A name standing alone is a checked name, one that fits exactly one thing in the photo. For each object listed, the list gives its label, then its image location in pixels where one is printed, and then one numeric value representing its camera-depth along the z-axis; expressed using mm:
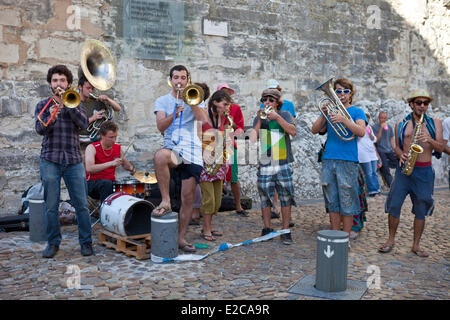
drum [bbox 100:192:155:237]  4664
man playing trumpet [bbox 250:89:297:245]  5137
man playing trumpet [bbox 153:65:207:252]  4484
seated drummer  5602
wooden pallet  4449
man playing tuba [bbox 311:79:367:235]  4930
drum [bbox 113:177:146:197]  5367
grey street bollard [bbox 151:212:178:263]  4301
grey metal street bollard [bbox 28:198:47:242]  5141
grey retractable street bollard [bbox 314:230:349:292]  3549
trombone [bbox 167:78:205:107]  4482
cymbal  5582
